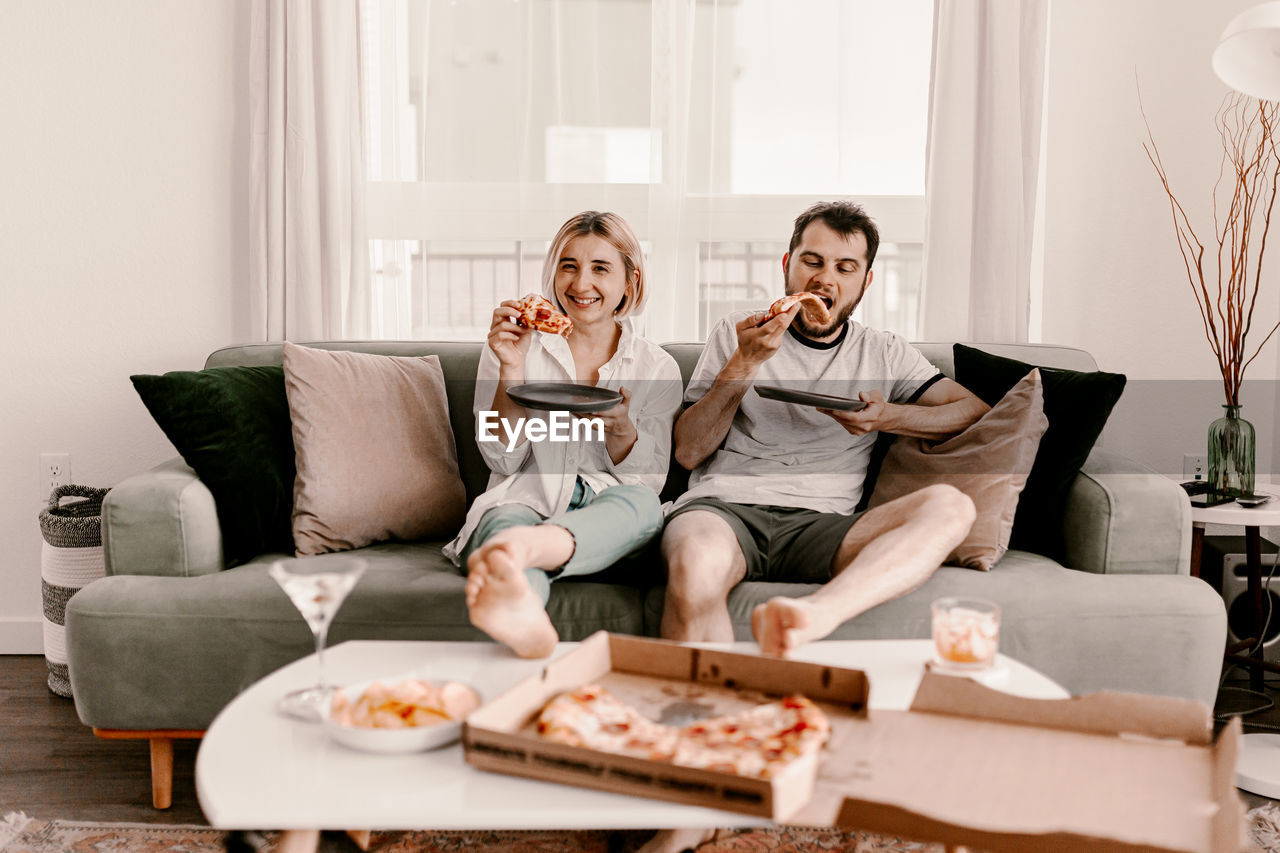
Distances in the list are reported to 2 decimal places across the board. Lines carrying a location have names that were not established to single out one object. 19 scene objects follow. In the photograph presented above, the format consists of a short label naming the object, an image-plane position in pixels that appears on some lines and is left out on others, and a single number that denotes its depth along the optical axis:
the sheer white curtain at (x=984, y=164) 2.73
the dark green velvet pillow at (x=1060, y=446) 2.04
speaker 2.44
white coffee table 0.90
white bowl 1.02
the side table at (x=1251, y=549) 2.16
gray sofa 1.82
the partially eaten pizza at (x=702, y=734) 0.93
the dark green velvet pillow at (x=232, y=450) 2.01
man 1.75
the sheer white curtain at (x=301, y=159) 2.70
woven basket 2.36
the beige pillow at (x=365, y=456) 2.10
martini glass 1.14
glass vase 2.27
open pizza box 0.89
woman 1.87
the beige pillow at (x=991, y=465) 1.97
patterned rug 1.71
